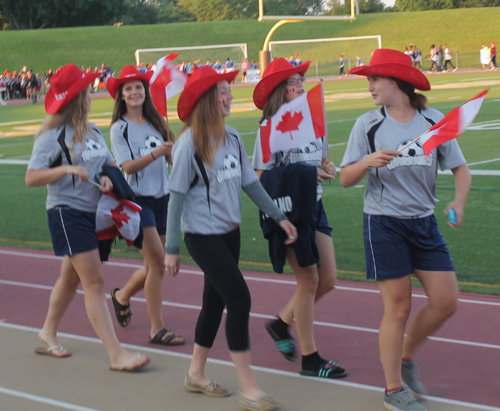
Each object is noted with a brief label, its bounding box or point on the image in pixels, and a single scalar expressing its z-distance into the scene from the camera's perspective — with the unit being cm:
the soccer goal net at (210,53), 5728
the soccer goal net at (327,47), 6066
